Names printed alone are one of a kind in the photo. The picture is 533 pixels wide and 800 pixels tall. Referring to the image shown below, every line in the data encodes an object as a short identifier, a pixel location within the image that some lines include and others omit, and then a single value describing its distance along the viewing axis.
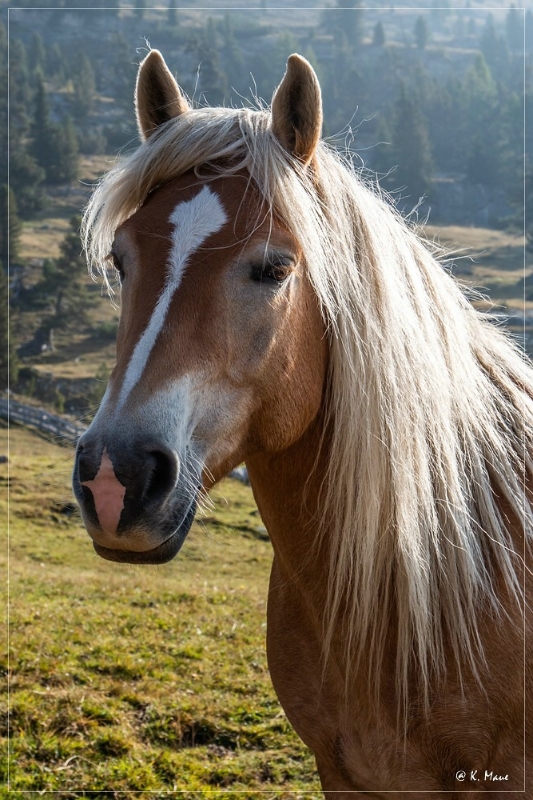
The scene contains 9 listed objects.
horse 2.34
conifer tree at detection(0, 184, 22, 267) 57.72
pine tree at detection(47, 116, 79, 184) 77.75
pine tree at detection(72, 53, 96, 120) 98.25
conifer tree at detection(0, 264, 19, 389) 45.25
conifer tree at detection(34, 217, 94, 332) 57.41
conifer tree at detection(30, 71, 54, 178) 76.25
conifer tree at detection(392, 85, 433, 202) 77.50
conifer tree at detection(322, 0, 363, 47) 132.12
